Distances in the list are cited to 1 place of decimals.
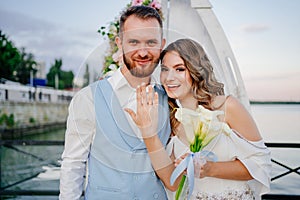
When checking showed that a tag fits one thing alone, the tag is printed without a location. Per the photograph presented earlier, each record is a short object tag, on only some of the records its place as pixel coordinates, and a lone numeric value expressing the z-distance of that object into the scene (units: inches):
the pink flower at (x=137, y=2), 64.0
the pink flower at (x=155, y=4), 62.6
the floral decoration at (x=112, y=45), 47.3
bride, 42.9
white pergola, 45.3
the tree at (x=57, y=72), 1133.6
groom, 43.6
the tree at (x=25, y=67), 1136.2
